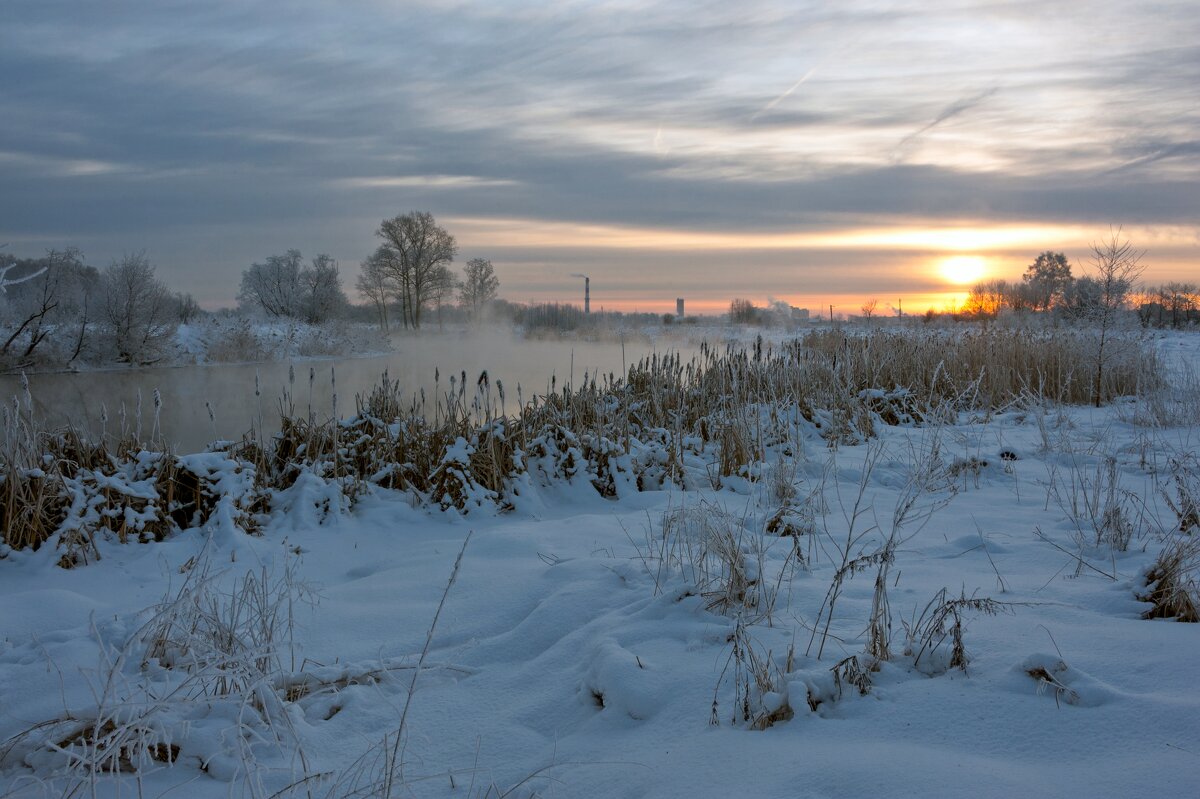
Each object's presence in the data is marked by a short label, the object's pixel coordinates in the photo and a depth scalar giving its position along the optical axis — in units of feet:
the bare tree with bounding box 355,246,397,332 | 132.77
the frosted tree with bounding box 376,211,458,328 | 131.64
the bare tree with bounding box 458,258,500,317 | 151.94
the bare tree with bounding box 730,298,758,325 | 126.21
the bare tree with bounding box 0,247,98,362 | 64.90
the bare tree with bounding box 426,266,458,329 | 134.82
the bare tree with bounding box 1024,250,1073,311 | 122.08
